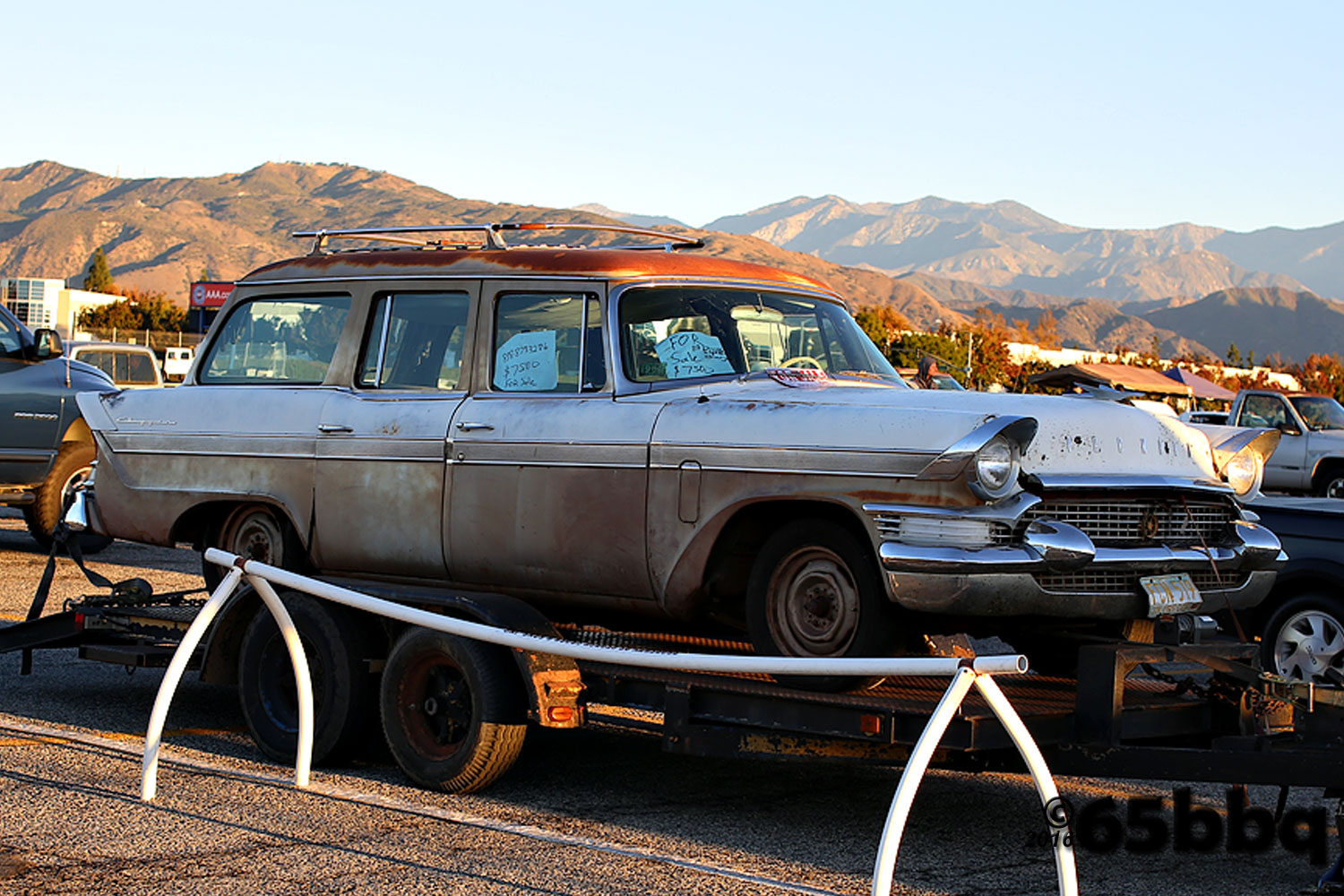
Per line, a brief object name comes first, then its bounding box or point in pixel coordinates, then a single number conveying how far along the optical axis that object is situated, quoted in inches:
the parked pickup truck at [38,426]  561.6
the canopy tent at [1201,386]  1870.9
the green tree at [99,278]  6097.4
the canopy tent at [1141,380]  1642.5
